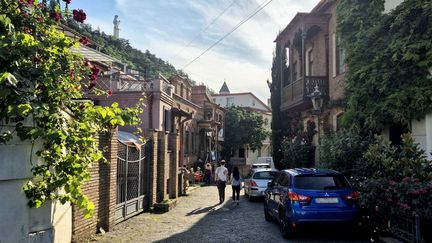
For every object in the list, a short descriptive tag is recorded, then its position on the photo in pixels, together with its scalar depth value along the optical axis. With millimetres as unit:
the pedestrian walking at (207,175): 28798
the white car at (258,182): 16688
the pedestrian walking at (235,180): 15920
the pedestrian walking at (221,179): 15789
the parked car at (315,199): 8062
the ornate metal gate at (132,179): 10703
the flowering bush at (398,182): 6684
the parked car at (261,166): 26578
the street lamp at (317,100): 13844
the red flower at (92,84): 6129
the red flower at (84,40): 5667
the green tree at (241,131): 51094
